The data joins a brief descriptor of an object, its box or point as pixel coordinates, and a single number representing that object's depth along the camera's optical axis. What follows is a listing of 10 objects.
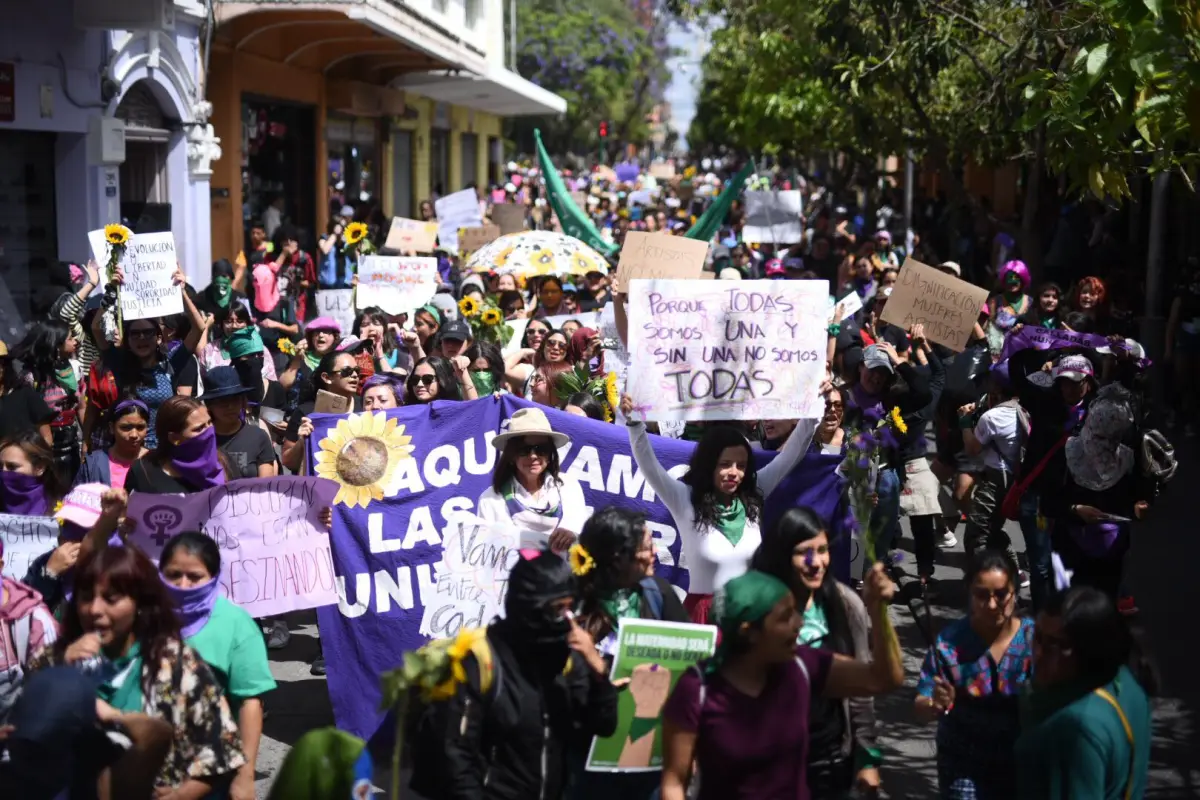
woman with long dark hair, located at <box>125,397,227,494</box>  6.40
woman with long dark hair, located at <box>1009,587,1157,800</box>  3.97
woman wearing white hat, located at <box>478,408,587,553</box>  6.23
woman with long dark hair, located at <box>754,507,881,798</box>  4.57
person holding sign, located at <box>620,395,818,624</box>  5.70
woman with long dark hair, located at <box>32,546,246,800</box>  4.18
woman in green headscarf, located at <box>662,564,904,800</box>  4.04
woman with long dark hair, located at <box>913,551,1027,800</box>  4.60
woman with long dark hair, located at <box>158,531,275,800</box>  4.52
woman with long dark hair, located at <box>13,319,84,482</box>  9.02
